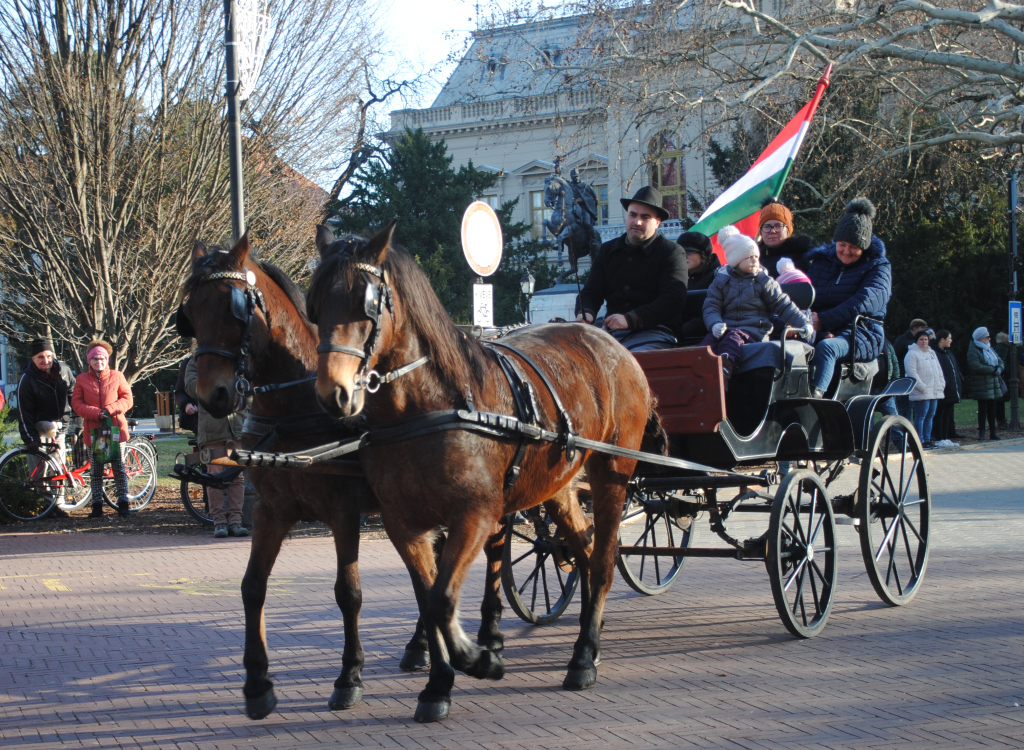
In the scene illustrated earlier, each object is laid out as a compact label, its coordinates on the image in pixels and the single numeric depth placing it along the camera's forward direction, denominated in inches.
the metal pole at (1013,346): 871.7
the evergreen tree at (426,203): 1695.4
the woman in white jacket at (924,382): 682.8
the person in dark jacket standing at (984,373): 744.3
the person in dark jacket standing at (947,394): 721.0
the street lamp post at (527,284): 1186.6
